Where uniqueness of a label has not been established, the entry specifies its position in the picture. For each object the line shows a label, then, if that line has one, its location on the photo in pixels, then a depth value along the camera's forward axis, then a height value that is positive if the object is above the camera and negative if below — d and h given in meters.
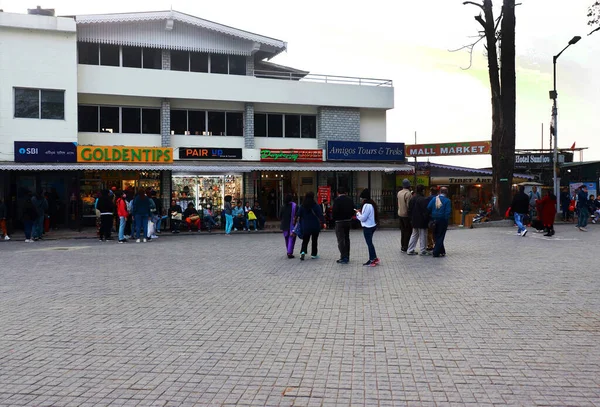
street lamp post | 29.31 +4.18
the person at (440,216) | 13.45 -0.62
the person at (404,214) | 14.55 -0.62
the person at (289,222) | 13.94 -0.80
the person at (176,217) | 23.00 -1.09
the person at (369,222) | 12.30 -0.71
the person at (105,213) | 18.68 -0.77
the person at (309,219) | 13.48 -0.69
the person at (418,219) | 13.70 -0.71
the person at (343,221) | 12.73 -0.70
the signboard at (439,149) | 31.61 +2.24
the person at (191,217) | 23.58 -1.12
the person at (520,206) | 18.95 -0.56
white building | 23.48 +3.57
